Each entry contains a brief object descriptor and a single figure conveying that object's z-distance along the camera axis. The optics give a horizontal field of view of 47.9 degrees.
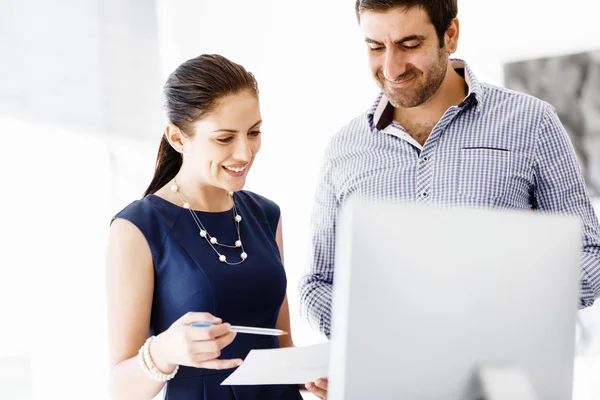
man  1.77
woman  1.59
